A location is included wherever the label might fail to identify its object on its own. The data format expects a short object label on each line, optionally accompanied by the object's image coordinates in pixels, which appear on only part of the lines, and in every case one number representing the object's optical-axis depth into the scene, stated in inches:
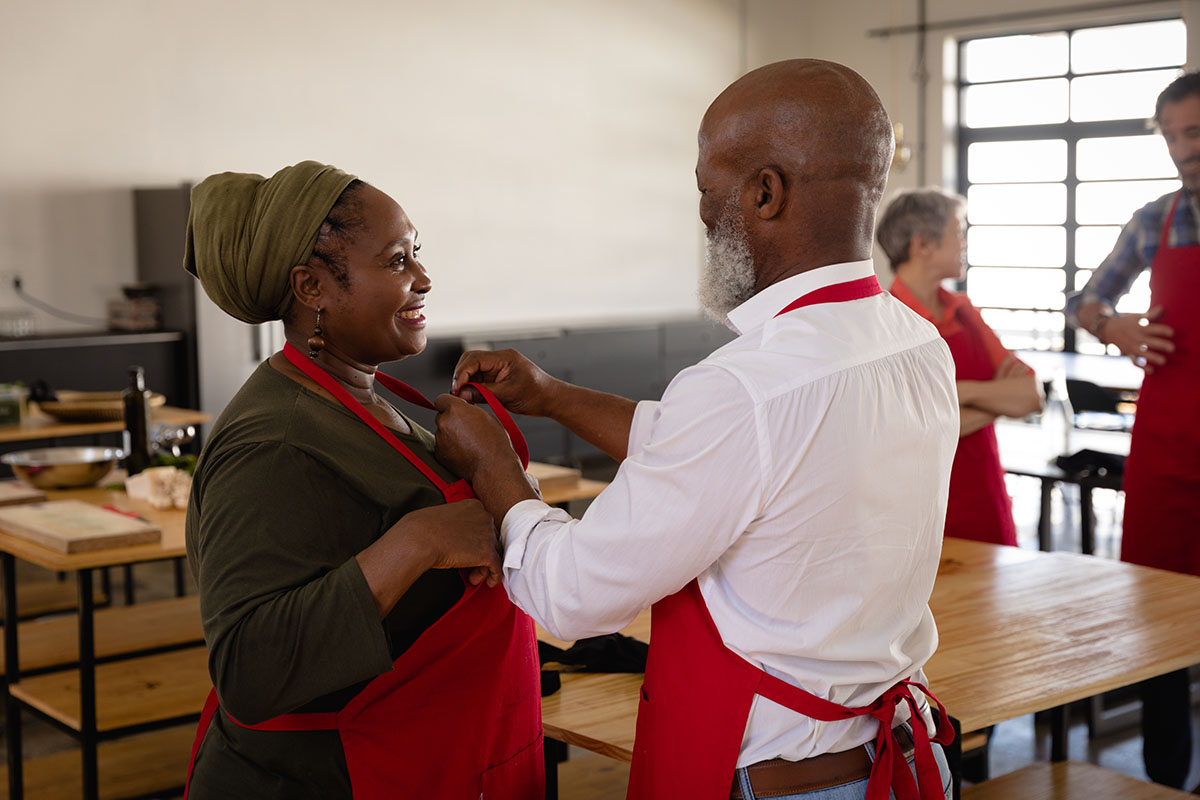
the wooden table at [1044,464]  162.2
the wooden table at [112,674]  113.5
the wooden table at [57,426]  191.0
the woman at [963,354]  134.1
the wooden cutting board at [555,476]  147.1
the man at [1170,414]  127.0
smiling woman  54.4
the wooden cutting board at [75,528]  113.6
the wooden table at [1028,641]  74.5
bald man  49.7
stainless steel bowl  147.8
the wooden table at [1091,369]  238.4
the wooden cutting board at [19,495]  137.4
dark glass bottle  153.9
